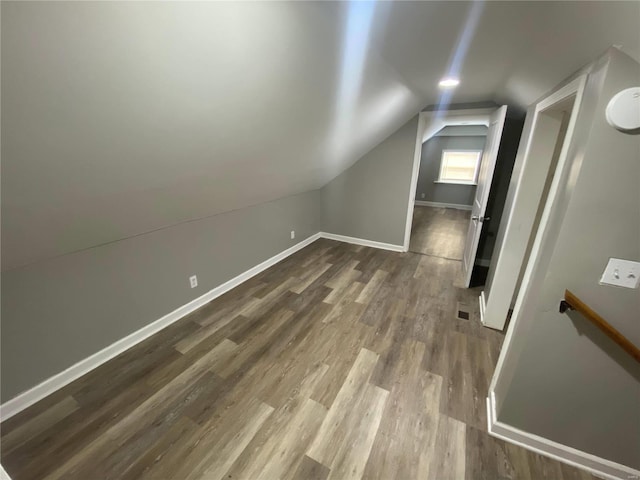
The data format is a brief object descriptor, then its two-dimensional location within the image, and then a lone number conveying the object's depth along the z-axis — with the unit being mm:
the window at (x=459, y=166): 6508
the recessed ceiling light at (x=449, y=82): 2006
